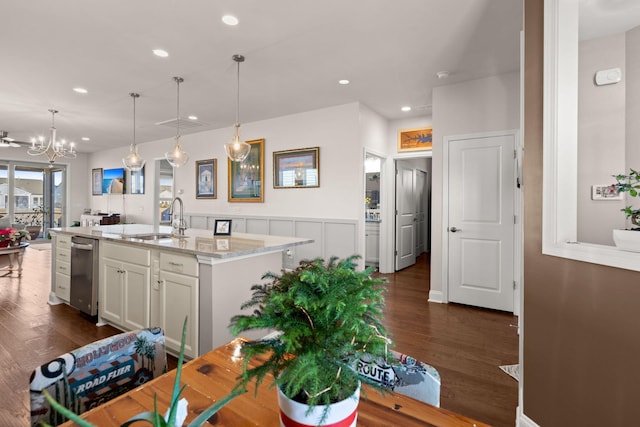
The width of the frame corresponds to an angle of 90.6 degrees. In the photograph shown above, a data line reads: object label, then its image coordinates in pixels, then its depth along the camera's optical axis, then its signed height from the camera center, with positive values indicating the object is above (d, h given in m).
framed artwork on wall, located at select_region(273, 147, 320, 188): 5.01 +0.74
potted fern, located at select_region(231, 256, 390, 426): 0.57 -0.24
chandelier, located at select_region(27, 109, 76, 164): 4.90 +1.04
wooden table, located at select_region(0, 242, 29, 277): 4.58 -0.71
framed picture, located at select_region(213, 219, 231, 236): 3.18 -0.16
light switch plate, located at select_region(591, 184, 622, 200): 2.52 +0.17
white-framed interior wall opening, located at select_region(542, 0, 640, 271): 2.36 +0.79
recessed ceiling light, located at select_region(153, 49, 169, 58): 3.16 +1.61
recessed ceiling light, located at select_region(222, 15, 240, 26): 2.60 +1.60
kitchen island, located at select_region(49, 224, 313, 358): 2.24 -0.52
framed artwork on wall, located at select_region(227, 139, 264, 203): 5.69 +0.66
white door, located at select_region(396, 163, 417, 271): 5.66 -0.09
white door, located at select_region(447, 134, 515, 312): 3.57 -0.09
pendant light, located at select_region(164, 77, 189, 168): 3.89 +0.70
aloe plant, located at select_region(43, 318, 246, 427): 0.53 -0.35
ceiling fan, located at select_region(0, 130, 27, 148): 5.88 +1.33
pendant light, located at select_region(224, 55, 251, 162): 3.46 +0.71
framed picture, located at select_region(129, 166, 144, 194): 7.91 +0.76
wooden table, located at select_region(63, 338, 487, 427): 0.75 -0.49
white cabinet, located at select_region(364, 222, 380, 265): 5.88 -0.57
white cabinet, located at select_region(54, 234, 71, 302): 3.57 -0.64
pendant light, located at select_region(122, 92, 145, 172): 4.09 +0.66
